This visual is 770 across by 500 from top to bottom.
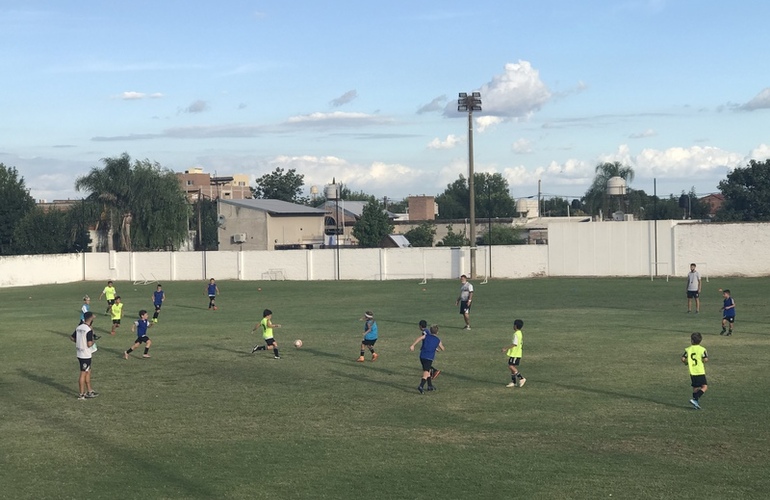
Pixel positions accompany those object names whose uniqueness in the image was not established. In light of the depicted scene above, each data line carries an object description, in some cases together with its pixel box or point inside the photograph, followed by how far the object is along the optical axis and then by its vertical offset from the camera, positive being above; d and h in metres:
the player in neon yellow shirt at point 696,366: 19.33 -2.52
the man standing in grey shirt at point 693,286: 39.19 -1.67
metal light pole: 67.12 +8.86
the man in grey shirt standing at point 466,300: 35.88 -1.93
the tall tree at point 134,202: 90.12 +5.23
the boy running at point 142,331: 29.19 -2.40
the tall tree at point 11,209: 98.56 +5.31
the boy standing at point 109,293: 44.18 -1.78
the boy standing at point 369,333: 27.38 -2.41
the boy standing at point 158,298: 42.44 -1.98
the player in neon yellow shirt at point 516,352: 22.53 -2.51
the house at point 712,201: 124.82 +7.56
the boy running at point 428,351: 22.28 -2.44
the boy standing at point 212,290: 47.25 -1.87
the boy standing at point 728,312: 31.30 -2.23
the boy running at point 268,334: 28.67 -2.51
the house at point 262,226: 101.31 +3.06
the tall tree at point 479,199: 150.00 +8.95
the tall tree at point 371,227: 104.38 +2.82
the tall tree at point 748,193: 92.31 +5.36
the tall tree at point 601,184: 115.31 +8.61
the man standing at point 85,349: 22.27 -2.25
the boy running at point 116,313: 37.09 -2.31
